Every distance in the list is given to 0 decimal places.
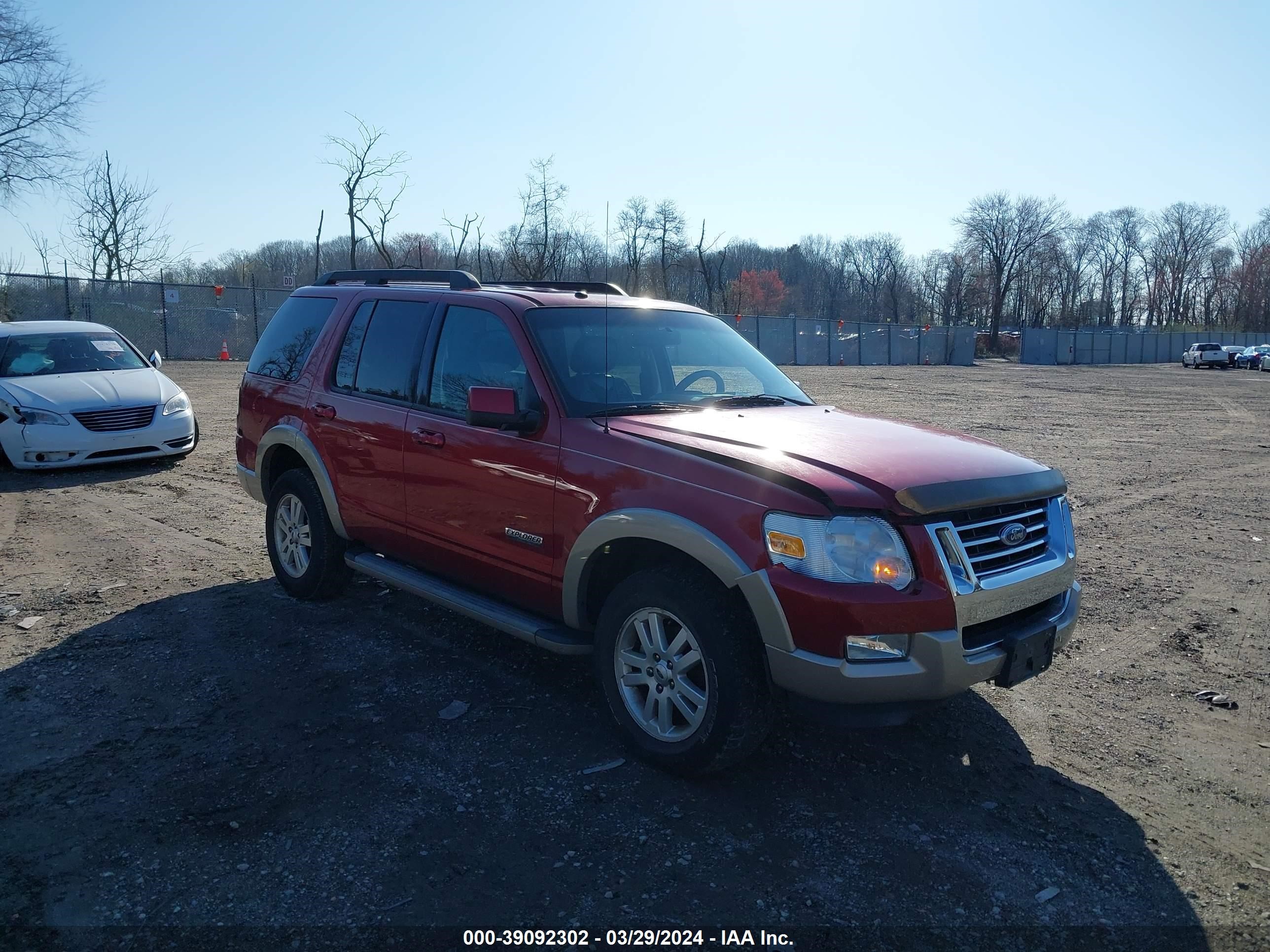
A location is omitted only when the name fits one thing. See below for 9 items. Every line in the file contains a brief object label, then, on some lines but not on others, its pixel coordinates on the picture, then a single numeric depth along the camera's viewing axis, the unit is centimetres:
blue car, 5647
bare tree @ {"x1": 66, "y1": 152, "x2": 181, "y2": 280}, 4150
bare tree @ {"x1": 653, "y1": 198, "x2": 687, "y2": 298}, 5081
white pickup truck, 5659
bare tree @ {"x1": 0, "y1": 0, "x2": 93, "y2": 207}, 2816
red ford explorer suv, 329
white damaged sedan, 1002
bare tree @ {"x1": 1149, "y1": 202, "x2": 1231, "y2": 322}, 10562
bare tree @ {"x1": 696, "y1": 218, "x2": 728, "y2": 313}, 5306
